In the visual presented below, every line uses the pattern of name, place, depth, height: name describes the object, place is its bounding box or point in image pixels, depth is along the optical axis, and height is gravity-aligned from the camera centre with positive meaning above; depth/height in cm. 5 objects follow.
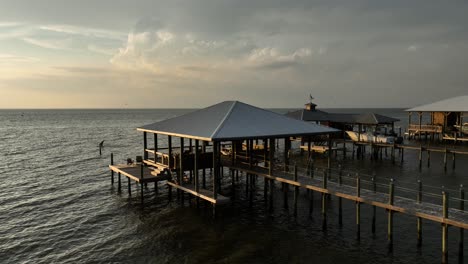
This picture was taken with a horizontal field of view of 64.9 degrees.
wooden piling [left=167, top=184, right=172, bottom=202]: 2306 -505
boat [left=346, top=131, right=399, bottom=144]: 3675 -231
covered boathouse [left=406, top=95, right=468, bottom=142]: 4538 -53
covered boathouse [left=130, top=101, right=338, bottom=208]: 1853 -98
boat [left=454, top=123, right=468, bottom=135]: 4410 -152
